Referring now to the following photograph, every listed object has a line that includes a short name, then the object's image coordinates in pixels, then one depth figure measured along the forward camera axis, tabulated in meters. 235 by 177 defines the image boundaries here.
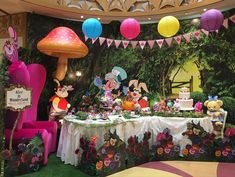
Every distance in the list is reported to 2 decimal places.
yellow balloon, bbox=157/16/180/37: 3.59
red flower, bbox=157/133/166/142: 3.86
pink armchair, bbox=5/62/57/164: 3.07
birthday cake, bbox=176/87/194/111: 4.20
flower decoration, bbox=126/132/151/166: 3.50
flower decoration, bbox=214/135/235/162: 3.81
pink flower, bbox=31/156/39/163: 3.18
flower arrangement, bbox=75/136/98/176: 3.10
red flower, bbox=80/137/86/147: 3.18
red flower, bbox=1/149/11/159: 2.71
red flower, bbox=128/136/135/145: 3.47
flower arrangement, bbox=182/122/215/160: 3.83
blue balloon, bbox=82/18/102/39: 3.73
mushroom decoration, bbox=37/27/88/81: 4.27
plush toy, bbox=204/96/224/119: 4.08
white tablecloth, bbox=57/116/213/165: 3.23
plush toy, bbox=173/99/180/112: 4.14
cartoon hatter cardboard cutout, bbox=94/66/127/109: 4.26
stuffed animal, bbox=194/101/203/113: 4.15
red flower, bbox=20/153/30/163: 3.07
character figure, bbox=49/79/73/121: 4.44
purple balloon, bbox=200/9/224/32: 3.25
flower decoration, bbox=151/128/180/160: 3.88
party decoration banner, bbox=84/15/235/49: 3.73
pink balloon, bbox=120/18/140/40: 3.78
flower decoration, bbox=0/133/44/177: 2.94
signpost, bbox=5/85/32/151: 2.80
